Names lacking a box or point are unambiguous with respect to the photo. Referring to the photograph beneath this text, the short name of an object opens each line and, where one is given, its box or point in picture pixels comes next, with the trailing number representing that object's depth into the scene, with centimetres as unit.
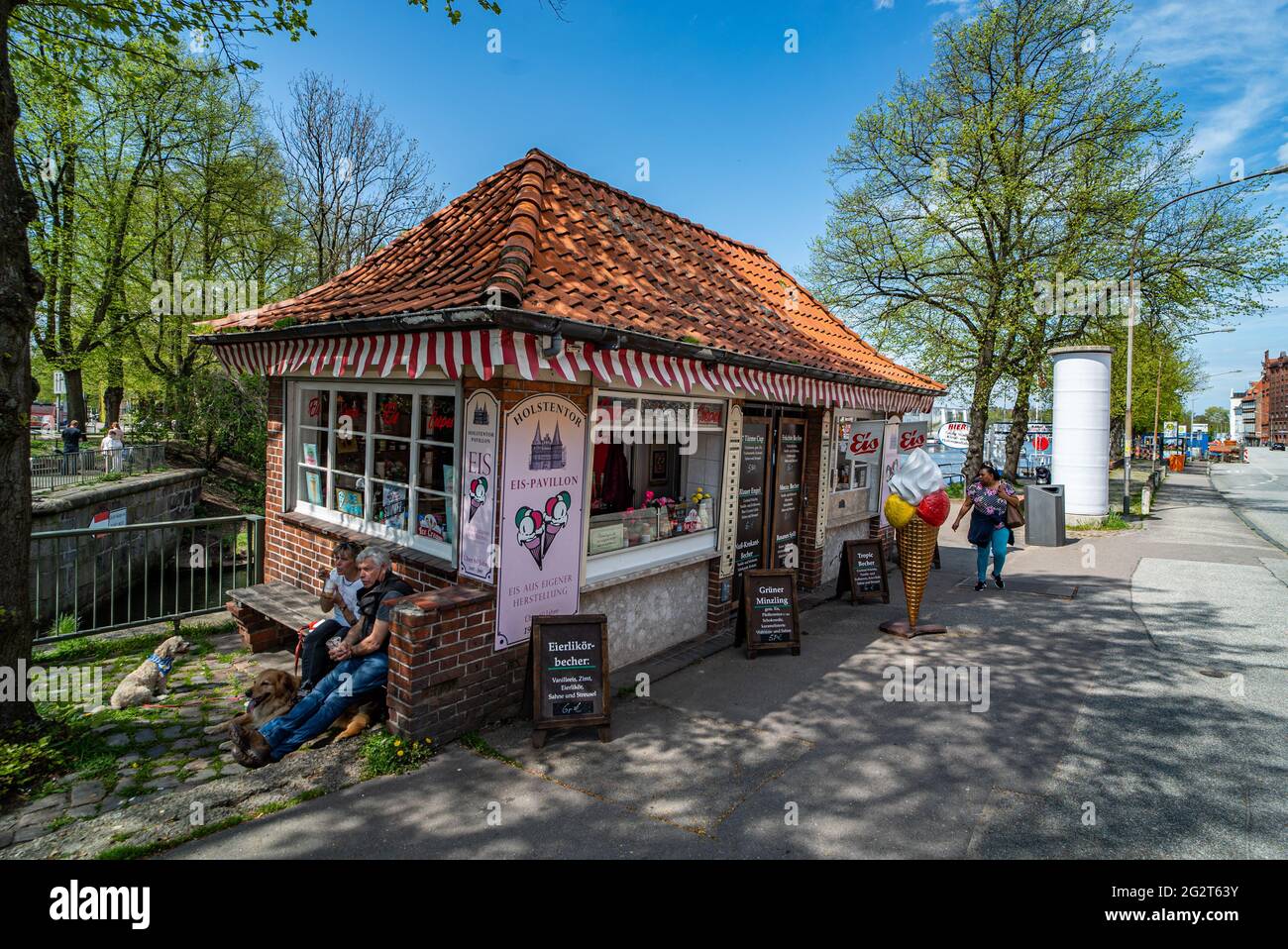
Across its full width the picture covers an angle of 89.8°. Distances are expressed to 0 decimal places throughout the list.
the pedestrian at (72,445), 1384
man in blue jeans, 444
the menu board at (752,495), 771
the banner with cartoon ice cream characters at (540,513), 486
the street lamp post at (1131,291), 1622
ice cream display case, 588
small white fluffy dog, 526
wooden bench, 627
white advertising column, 1580
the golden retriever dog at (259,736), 440
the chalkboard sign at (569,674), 466
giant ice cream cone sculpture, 692
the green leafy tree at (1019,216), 1747
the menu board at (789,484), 841
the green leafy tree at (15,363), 410
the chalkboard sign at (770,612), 658
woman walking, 932
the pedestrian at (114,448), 1498
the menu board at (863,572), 870
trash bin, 1355
